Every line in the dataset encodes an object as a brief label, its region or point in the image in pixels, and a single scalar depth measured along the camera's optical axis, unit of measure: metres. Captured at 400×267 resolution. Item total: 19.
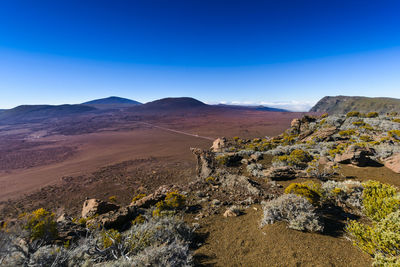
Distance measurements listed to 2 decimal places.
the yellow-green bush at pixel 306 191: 4.66
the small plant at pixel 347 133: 13.75
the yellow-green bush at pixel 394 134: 10.53
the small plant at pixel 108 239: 3.25
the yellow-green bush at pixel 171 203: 5.56
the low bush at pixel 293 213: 3.68
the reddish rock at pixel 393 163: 6.73
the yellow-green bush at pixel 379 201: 3.32
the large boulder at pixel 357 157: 7.63
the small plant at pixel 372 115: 18.70
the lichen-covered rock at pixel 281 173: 7.69
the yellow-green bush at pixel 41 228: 3.78
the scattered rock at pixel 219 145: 15.91
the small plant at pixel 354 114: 19.75
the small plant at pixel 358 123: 15.77
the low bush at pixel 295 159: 9.11
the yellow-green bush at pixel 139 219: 4.85
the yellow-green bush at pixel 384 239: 2.33
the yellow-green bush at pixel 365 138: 11.69
